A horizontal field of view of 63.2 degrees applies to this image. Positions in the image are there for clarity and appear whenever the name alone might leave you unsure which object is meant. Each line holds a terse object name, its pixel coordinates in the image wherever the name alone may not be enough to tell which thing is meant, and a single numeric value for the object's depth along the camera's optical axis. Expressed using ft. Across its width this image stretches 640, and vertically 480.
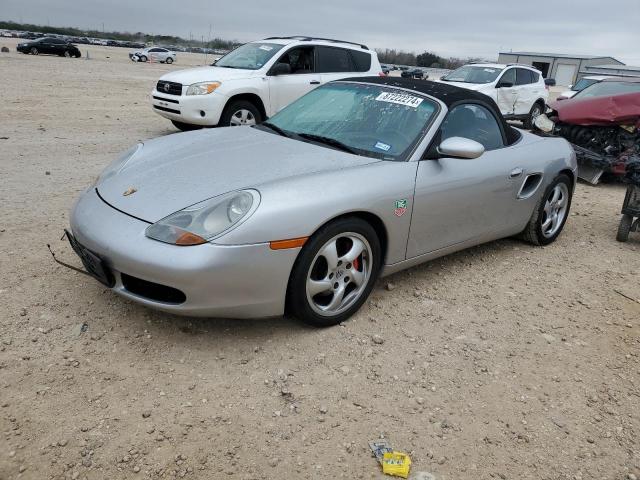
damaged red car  23.61
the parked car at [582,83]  50.99
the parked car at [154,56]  141.17
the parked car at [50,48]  117.91
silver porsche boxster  8.62
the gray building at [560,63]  179.83
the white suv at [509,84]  40.19
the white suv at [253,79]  25.98
